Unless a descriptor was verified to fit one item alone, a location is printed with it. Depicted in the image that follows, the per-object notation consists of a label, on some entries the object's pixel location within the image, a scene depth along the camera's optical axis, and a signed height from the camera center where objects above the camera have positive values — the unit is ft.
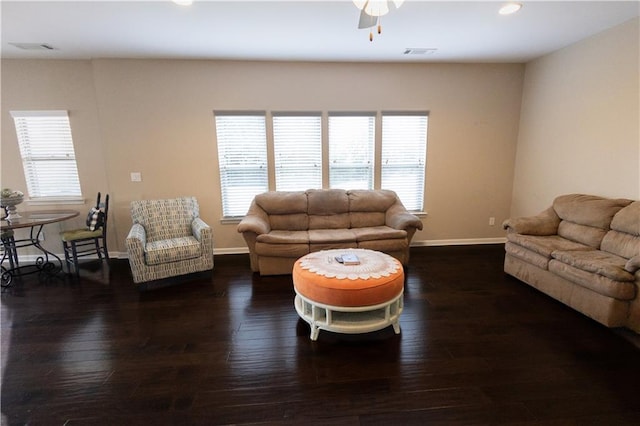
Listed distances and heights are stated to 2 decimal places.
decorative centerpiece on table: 10.95 -1.21
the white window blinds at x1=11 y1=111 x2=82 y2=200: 12.72 +0.66
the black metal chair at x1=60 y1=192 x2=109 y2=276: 11.96 -2.81
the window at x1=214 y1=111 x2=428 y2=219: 13.67 +0.52
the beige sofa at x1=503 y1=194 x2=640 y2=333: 7.44 -2.92
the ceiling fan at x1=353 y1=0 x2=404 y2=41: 5.84 +3.19
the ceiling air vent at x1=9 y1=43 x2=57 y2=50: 10.57 +4.54
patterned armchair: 10.32 -2.90
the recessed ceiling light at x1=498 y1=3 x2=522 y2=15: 8.18 +4.33
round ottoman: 7.23 -3.38
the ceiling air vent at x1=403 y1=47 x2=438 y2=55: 11.61 +4.51
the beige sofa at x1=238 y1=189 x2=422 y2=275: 11.42 -2.72
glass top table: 10.78 -2.96
